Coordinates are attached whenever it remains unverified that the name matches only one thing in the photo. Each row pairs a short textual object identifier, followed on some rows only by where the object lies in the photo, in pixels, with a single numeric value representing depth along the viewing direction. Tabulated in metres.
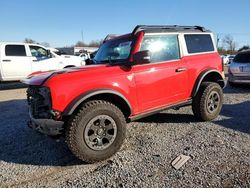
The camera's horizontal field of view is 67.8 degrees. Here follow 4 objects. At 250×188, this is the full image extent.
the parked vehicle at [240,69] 6.87
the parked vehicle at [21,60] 8.41
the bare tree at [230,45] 62.82
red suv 2.60
